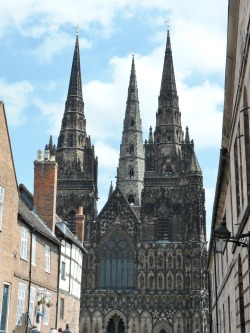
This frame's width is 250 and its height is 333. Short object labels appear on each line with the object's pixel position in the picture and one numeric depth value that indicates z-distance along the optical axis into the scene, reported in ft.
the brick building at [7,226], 58.44
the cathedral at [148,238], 195.11
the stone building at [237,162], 34.88
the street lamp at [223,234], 33.40
